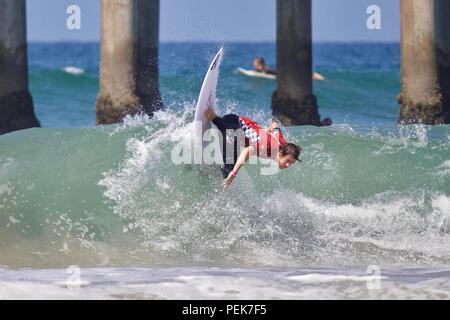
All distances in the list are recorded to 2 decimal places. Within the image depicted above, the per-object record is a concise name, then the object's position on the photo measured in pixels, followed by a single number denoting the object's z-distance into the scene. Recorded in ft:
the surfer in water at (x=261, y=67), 99.30
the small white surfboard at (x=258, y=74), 100.83
